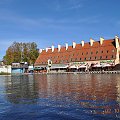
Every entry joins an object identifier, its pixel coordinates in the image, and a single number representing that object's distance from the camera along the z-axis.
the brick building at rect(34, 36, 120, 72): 52.92
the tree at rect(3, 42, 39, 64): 65.33
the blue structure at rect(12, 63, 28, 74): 65.66
